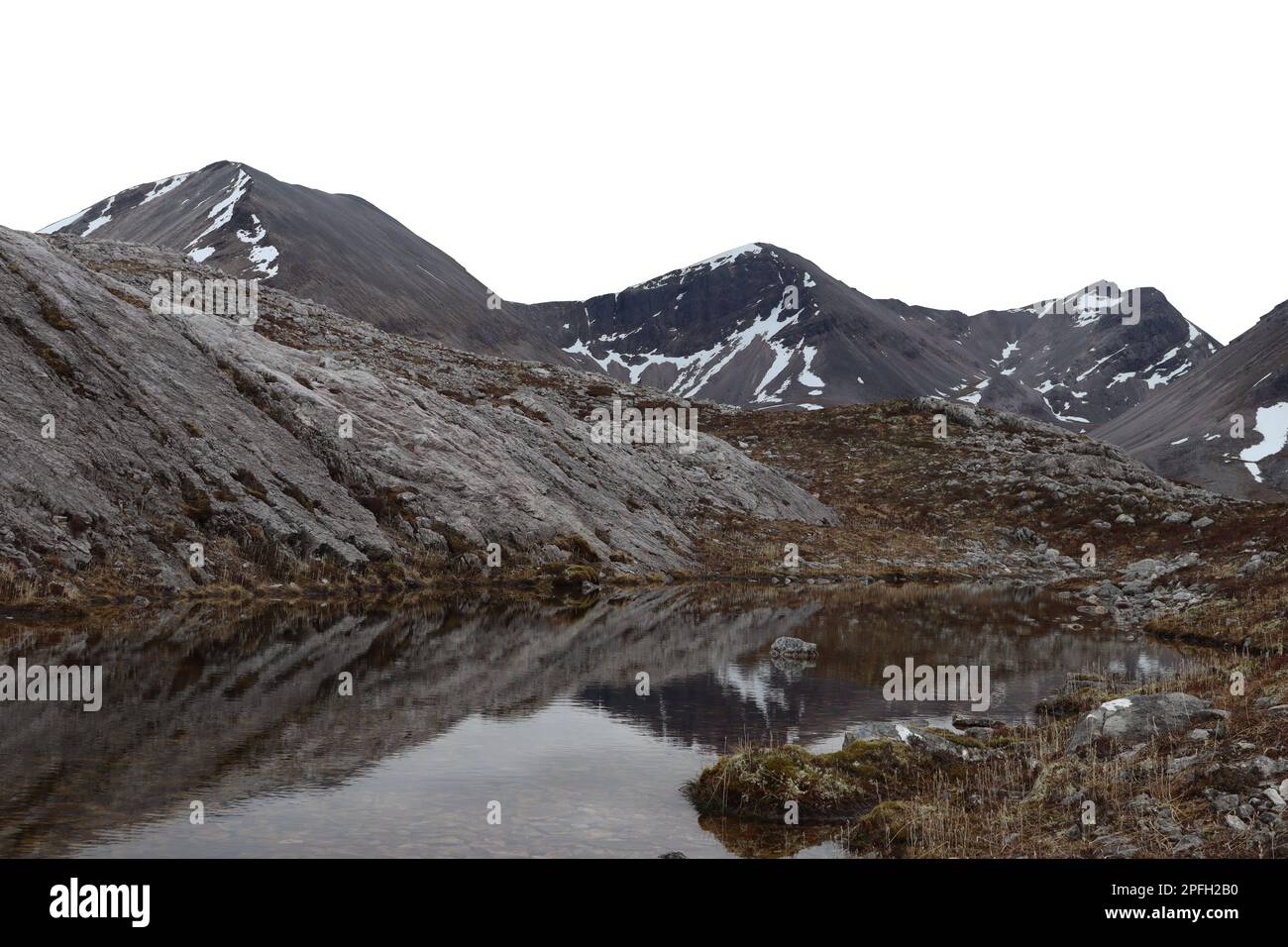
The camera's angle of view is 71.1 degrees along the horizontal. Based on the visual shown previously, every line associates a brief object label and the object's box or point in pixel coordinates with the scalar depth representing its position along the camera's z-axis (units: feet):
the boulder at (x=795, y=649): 95.71
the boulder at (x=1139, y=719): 53.01
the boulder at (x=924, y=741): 56.24
